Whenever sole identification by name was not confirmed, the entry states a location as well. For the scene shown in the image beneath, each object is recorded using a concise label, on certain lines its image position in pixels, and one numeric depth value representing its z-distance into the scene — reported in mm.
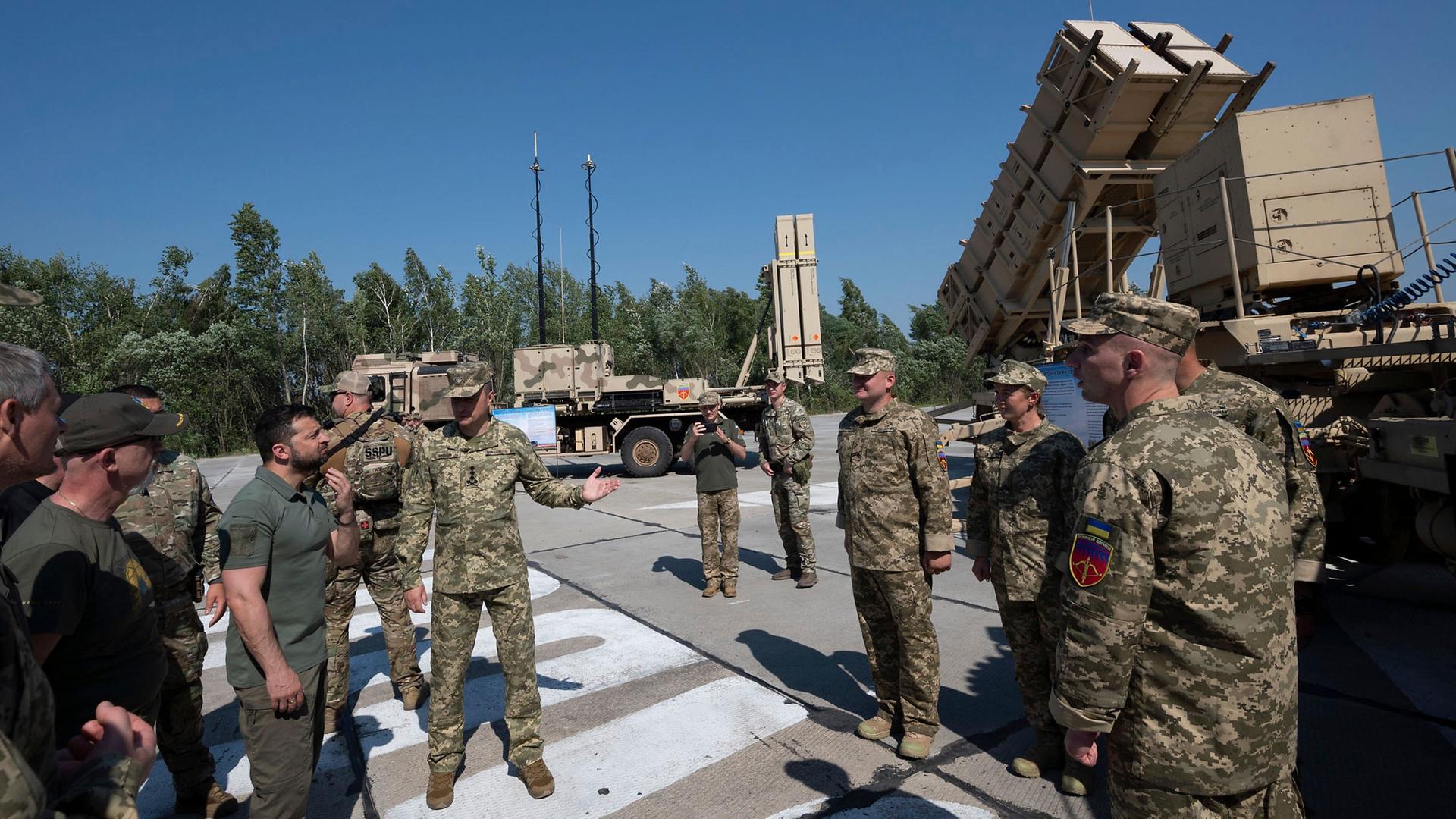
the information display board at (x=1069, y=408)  6586
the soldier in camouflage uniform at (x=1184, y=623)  1688
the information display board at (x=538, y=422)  13547
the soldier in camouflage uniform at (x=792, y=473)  6082
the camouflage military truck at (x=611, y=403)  13906
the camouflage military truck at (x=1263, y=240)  4375
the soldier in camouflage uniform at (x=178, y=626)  2922
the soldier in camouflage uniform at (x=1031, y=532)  3016
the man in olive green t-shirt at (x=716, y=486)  5863
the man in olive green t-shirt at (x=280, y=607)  2334
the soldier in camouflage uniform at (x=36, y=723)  1117
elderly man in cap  1800
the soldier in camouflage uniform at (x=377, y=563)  3777
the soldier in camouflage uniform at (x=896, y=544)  3227
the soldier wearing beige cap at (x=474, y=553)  3020
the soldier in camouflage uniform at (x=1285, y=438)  2785
